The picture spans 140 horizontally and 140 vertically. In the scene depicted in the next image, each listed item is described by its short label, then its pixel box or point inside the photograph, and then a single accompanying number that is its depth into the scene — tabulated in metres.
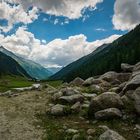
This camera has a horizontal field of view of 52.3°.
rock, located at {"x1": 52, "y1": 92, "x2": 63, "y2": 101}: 15.07
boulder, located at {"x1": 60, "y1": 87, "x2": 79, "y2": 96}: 15.29
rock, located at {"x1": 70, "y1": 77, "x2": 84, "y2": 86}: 25.07
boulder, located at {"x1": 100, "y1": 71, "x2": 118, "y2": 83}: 22.31
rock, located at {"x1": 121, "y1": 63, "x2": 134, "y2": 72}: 25.28
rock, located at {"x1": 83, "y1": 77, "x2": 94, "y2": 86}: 21.40
